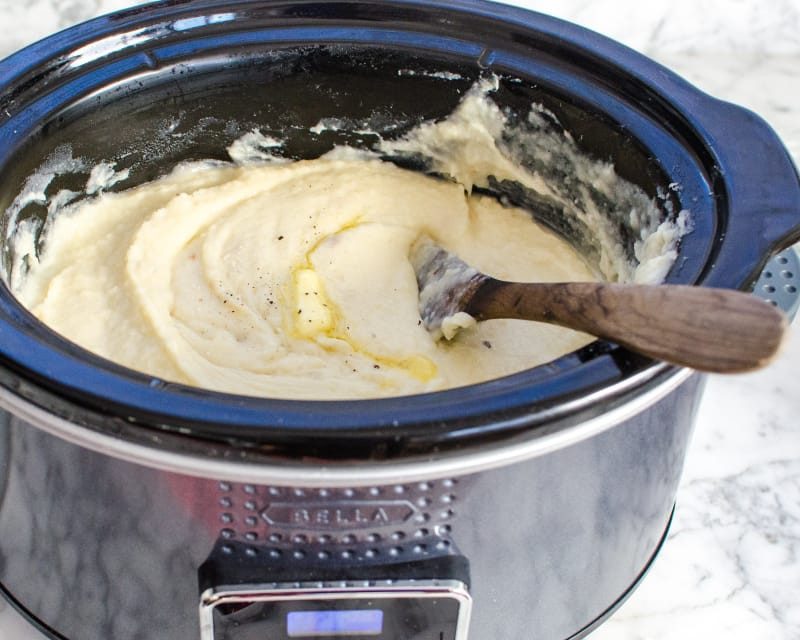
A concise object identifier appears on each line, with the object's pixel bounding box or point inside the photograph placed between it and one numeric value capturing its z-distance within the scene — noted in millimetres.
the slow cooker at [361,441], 825
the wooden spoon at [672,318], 758
